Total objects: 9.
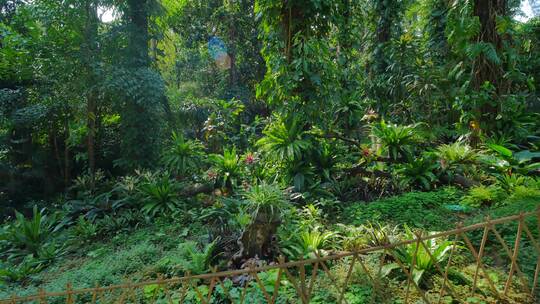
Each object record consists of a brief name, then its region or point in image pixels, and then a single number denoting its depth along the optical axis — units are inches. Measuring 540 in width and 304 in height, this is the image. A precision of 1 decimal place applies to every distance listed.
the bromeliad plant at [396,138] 205.0
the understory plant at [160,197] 210.5
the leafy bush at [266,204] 134.0
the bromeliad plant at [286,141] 201.5
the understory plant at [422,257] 105.0
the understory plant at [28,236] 187.3
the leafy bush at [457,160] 192.9
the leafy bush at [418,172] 193.9
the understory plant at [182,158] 245.4
